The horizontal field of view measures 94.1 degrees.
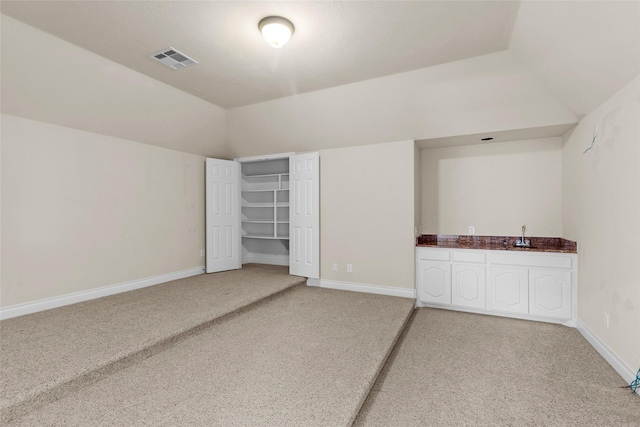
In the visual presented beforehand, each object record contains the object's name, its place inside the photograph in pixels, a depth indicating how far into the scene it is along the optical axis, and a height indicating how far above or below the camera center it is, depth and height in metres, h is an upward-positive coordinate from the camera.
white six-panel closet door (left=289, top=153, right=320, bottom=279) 4.84 -0.05
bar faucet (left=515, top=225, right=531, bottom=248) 3.98 -0.40
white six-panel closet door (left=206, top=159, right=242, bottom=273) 5.26 -0.07
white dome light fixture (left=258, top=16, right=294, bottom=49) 2.49 +1.54
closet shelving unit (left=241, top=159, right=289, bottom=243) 6.17 +0.32
